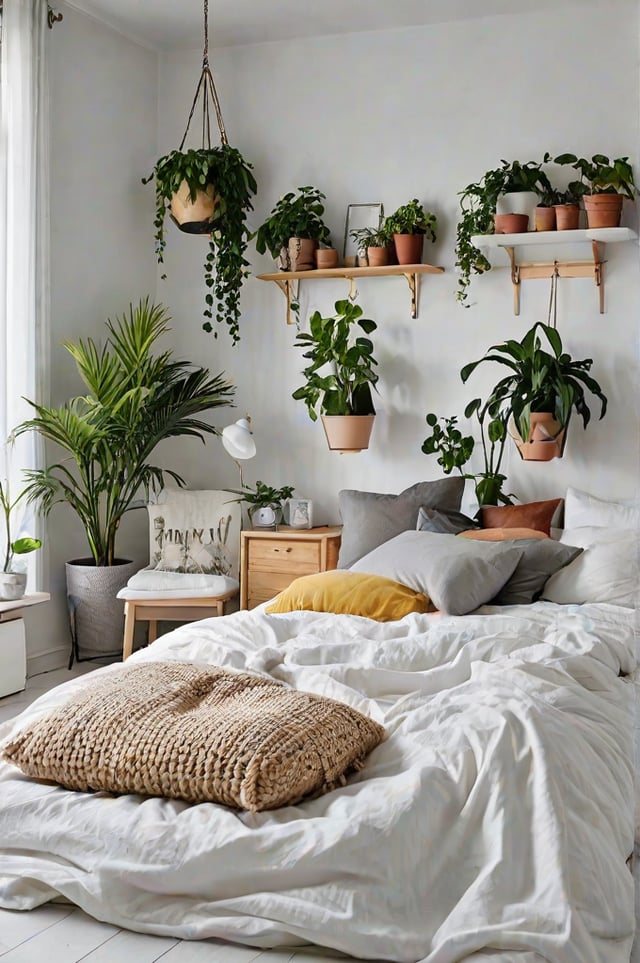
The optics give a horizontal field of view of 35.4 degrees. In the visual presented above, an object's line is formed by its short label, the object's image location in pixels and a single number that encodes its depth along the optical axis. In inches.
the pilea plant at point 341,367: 172.7
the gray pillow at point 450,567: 128.5
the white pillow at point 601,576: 133.4
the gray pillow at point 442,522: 151.6
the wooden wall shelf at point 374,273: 173.6
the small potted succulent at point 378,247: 175.5
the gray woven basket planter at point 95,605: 171.0
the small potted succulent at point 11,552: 154.6
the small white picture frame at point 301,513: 181.8
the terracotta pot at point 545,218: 161.9
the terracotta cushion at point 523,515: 154.8
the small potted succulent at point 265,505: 179.6
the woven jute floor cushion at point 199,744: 76.0
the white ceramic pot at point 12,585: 154.3
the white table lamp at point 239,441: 174.1
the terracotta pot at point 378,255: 175.3
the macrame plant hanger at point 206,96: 184.9
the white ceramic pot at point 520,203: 163.3
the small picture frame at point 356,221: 181.6
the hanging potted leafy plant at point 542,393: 156.8
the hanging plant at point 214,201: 174.2
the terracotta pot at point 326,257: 179.9
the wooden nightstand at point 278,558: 171.8
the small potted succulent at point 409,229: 173.0
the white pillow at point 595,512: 150.6
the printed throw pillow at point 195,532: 177.6
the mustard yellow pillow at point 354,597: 130.6
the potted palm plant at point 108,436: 164.6
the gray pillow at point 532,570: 136.2
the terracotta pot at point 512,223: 162.1
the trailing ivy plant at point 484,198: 164.1
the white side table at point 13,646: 153.8
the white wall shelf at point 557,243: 158.7
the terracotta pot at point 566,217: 160.6
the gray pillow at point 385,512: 158.4
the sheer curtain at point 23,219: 160.2
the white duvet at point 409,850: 67.9
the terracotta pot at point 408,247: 172.7
